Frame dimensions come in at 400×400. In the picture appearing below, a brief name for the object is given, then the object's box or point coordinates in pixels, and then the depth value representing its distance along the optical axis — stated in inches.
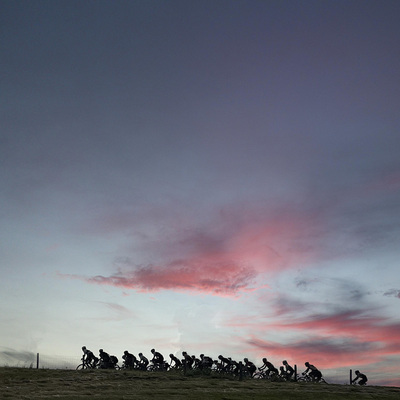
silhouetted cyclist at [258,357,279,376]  2103.8
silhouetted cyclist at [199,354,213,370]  2091.2
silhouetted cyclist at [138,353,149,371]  2219.7
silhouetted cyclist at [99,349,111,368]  2183.9
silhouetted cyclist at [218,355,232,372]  2098.9
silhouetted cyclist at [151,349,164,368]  2217.8
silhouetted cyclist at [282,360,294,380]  2074.2
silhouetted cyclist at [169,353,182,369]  2174.0
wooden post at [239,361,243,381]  1964.8
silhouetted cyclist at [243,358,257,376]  2076.8
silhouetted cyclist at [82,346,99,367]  2146.9
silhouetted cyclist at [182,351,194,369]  2116.5
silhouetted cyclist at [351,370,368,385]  2012.8
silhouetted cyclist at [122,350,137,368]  2230.6
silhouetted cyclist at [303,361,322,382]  2075.5
